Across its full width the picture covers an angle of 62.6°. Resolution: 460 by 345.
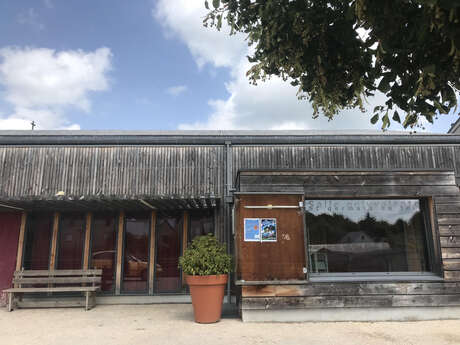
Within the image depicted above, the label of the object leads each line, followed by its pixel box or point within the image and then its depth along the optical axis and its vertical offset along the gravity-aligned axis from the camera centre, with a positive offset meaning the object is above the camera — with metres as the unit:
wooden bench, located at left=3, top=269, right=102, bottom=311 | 8.98 -0.67
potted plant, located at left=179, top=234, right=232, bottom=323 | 7.19 -0.44
